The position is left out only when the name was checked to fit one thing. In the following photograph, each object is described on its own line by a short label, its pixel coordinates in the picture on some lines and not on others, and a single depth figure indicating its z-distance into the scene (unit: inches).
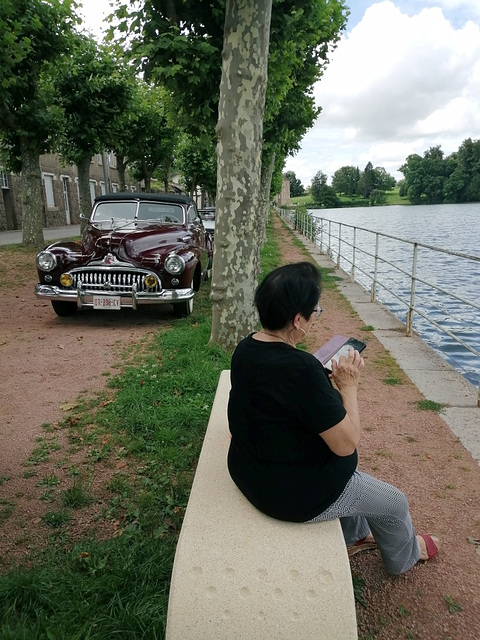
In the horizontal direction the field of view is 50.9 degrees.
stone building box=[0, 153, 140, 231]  997.0
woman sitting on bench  71.6
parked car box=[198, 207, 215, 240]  1030.8
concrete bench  63.8
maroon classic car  271.9
